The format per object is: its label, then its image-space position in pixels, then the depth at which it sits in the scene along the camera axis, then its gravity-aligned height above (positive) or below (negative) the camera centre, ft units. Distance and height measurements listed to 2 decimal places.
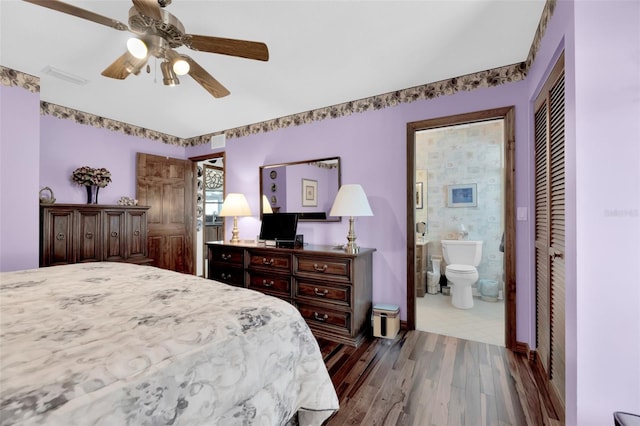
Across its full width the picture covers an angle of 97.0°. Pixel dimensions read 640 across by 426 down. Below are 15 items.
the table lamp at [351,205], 8.45 +0.25
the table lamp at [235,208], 11.44 +0.21
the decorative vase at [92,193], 11.07 +0.77
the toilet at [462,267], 11.53 -2.29
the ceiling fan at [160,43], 4.35 +3.03
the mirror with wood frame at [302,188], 10.51 +1.01
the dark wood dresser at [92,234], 9.18 -0.75
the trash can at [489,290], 12.47 -3.42
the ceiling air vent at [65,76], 7.97 +4.01
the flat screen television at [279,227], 10.26 -0.51
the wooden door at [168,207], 13.01 +0.30
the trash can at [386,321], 8.59 -3.30
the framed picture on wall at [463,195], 13.65 +0.88
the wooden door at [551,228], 5.15 -0.30
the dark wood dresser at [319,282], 8.34 -2.21
